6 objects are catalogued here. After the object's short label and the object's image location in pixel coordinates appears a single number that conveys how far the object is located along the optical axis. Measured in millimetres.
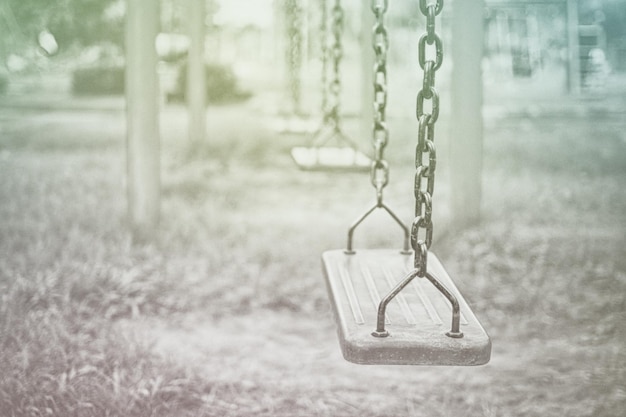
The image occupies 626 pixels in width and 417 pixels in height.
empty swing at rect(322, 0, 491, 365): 2014
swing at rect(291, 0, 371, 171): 4076
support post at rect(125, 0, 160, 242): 5766
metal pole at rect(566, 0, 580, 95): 20938
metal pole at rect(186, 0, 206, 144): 9952
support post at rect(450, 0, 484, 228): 5965
